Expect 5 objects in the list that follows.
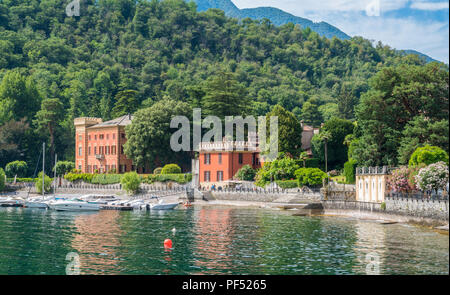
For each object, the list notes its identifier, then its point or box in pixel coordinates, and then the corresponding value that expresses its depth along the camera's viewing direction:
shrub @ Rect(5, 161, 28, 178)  101.62
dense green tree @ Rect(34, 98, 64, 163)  110.50
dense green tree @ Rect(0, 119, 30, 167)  105.56
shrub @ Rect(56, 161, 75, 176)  100.06
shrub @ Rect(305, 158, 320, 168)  76.12
